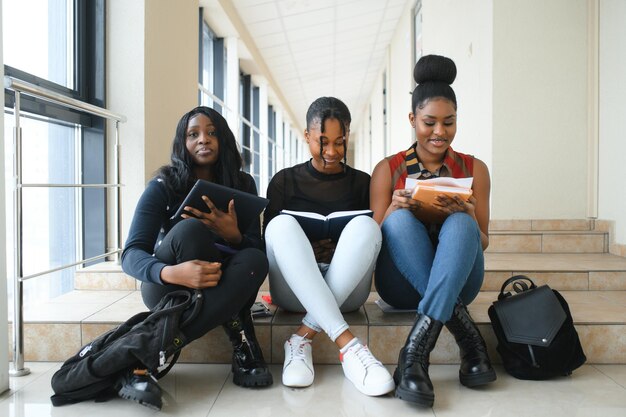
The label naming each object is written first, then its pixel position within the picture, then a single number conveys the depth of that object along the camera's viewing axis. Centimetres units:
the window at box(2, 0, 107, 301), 219
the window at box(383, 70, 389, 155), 917
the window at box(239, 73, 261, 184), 721
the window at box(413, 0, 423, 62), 615
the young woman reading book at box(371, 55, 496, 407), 153
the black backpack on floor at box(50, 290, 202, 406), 144
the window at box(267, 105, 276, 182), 1020
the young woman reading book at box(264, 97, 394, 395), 160
